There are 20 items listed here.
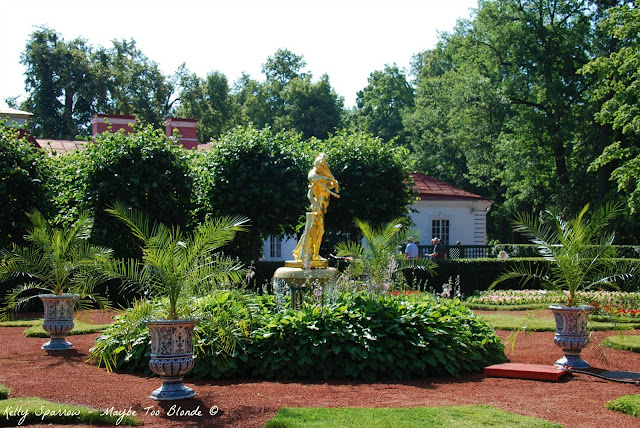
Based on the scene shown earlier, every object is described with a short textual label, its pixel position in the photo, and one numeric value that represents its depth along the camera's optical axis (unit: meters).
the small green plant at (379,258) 10.78
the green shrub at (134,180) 19.06
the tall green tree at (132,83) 43.78
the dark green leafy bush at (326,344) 8.66
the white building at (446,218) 32.78
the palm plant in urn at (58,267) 11.11
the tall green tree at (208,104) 47.44
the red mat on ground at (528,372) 8.61
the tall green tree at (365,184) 22.95
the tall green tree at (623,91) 24.25
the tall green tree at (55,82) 43.19
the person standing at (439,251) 25.09
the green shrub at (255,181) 20.78
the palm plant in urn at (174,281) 7.35
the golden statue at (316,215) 12.44
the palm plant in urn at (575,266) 9.43
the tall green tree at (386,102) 57.19
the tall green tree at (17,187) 17.52
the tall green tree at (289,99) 51.44
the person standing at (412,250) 22.03
